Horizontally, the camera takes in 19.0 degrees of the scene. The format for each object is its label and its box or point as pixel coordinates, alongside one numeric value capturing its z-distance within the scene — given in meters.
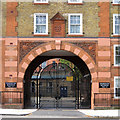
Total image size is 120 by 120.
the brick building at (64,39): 27.69
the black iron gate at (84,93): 30.95
